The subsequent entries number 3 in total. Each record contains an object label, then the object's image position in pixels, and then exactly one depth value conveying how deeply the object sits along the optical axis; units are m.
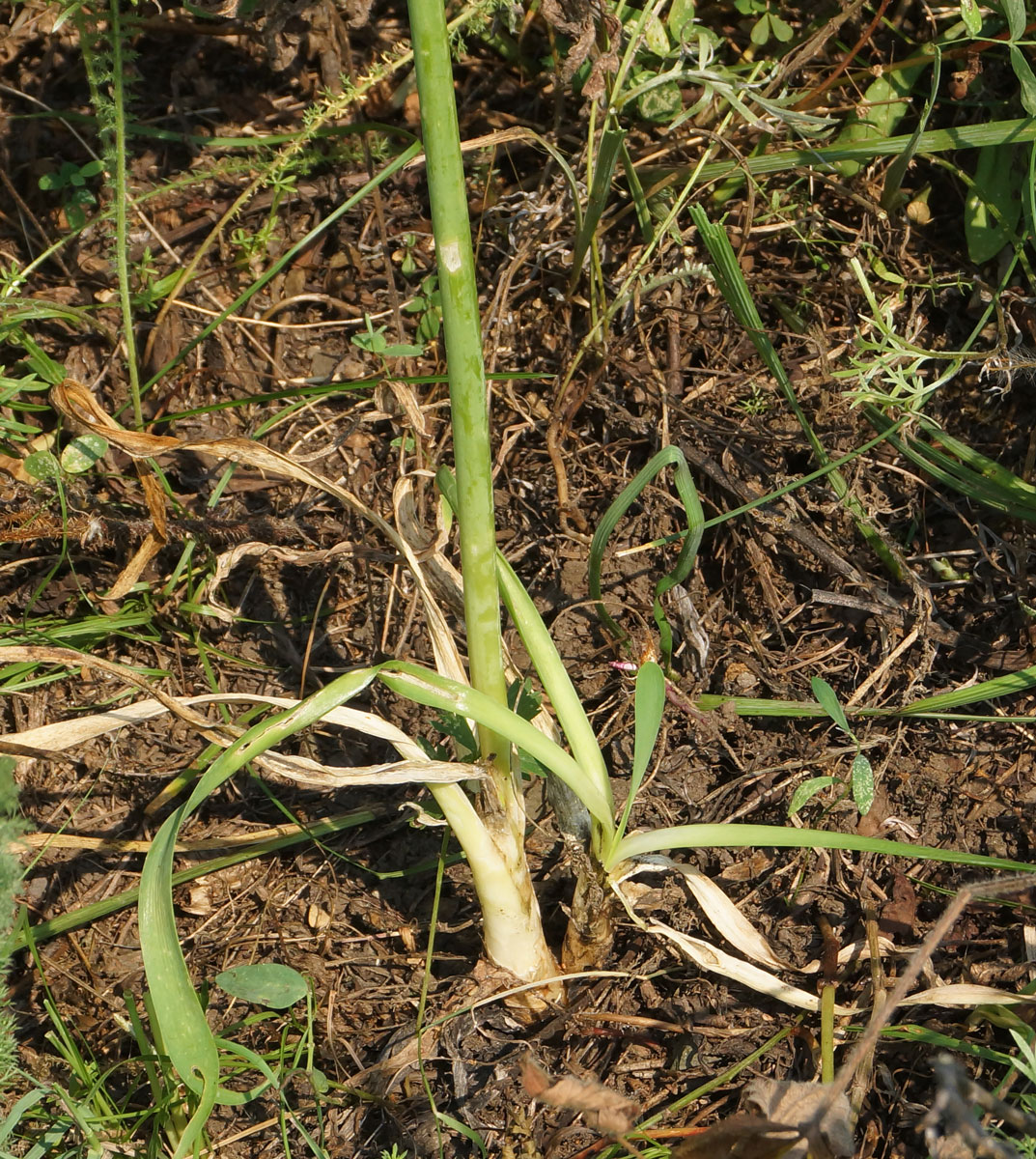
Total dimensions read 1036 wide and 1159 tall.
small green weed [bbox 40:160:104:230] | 1.03
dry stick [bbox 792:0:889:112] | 0.98
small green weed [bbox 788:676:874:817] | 0.91
